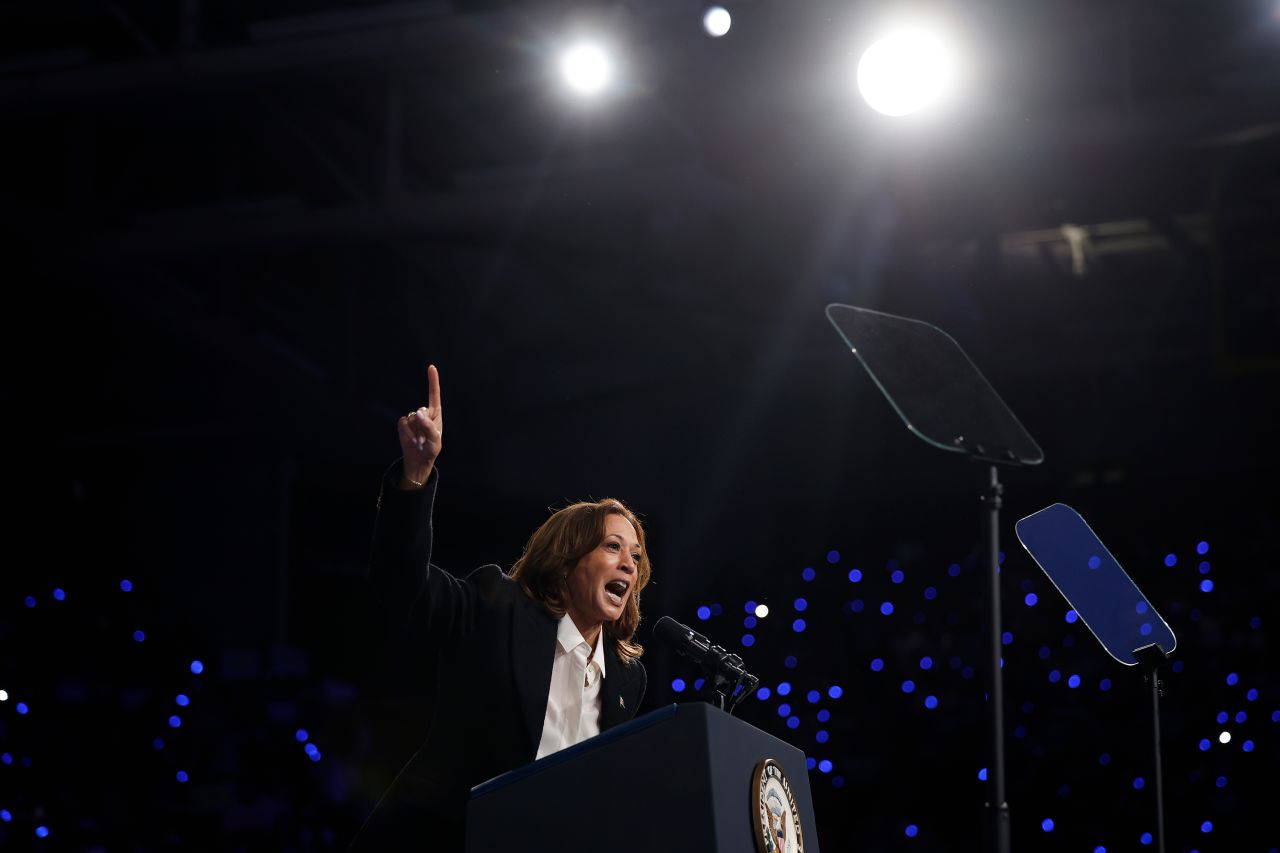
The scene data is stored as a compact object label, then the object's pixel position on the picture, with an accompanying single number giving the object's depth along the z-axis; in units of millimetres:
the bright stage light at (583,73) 8828
